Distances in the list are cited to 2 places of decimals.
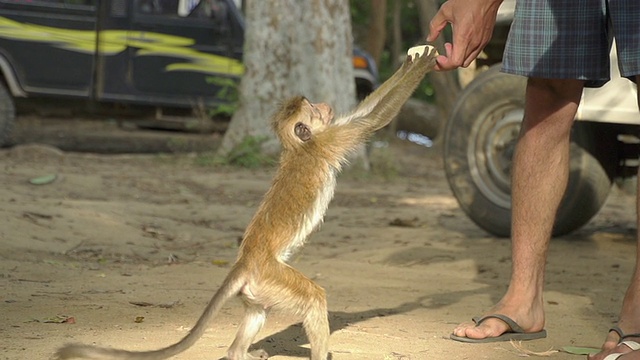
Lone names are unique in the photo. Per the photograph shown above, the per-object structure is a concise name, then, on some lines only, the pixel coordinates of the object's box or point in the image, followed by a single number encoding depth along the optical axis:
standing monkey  3.49
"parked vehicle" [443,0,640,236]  6.59
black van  12.01
